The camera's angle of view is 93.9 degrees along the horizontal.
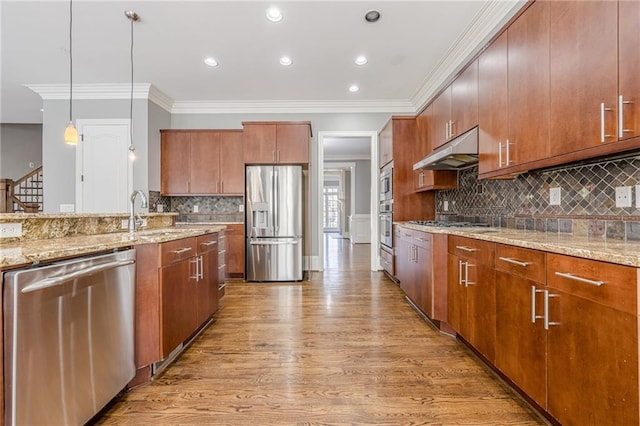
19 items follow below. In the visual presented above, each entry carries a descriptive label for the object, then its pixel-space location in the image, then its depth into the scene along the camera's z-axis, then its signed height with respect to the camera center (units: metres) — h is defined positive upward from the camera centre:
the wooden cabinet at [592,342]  1.01 -0.50
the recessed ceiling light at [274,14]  2.70 +1.84
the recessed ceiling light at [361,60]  3.53 +1.84
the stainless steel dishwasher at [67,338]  1.06 -0.53
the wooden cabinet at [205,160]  4.82 +0.87
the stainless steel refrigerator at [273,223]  4.37 -0.14
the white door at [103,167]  4.48 +0.71
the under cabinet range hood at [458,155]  2.55 +0.54
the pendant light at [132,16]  2.75 +1.86
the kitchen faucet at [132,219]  2.42 -0.04
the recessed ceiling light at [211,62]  3.60 +1.86
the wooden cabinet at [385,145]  4.24 +1.04
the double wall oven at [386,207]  4.24 +0.09
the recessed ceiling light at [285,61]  3.55 +1.84
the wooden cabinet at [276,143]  4.45 +1.05
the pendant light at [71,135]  2.43 +0.64
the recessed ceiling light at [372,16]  2.74 +1.84
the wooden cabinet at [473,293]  1.86 -0.56
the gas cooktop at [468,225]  2.84 -0.12
